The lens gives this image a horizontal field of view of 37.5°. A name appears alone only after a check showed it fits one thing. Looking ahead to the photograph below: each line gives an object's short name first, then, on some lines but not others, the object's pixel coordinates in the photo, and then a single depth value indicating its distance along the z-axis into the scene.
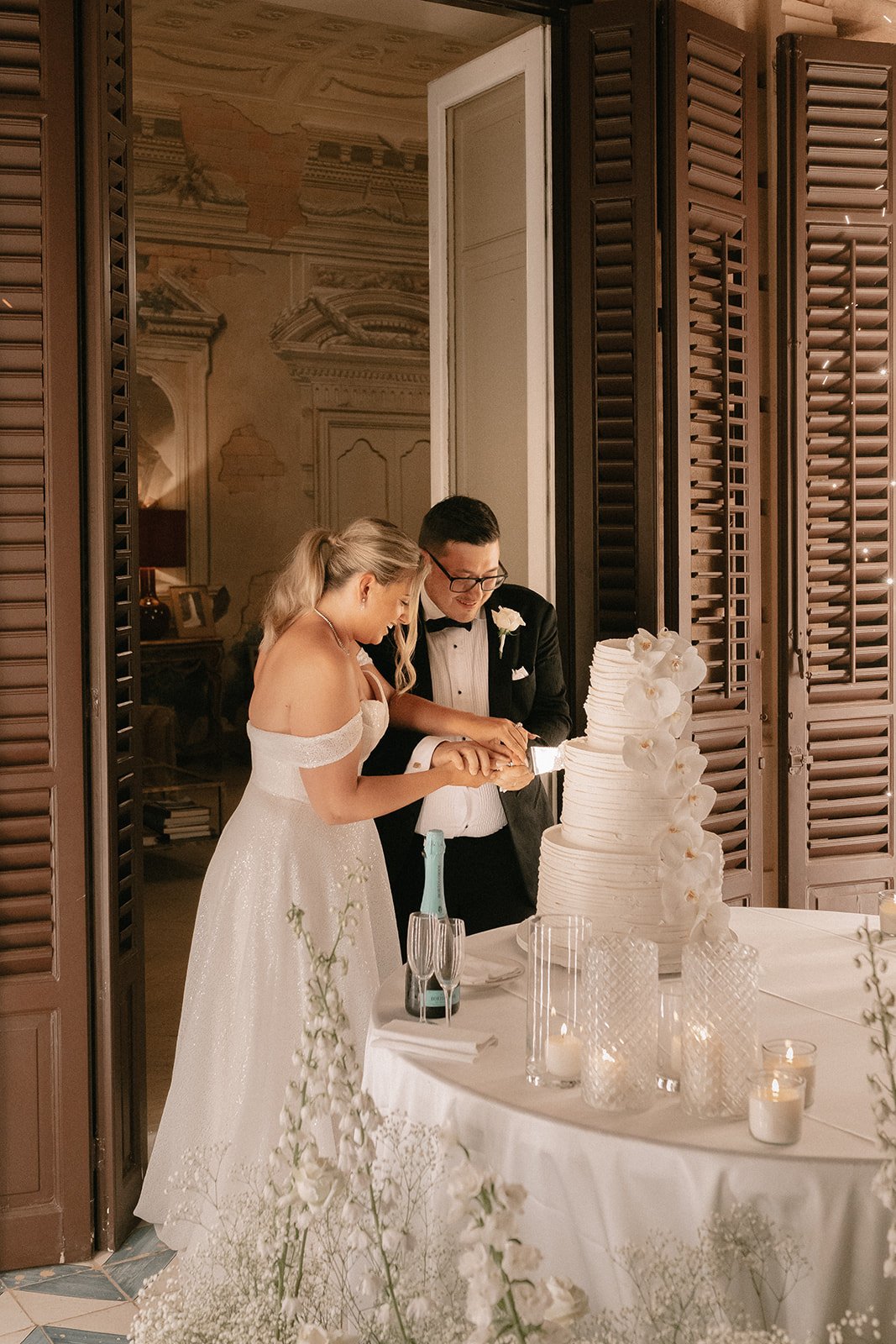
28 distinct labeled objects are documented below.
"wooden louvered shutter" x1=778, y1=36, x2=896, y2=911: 3.80
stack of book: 7.38
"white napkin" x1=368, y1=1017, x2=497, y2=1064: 1.89
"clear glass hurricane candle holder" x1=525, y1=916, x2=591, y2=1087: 1.80
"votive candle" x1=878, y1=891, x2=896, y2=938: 2.43
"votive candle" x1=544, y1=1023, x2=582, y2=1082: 1.79
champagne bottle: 2.03
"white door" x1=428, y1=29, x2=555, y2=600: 3.72
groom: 3.11
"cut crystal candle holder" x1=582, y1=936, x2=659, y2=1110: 1.71
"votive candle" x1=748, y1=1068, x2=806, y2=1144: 1.59
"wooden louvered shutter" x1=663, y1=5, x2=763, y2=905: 3.56
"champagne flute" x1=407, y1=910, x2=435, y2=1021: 1.94
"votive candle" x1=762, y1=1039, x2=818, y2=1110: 1.69
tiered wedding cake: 2.07
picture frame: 9.48
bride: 2.74
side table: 9.34
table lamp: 9.07
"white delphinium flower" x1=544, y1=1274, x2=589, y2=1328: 1.07
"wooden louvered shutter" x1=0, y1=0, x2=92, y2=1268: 2.94
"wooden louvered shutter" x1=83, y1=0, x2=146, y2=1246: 2.98
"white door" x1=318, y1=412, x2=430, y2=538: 9.96
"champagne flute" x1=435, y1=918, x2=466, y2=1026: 1.94
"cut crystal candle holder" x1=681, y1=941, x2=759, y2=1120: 1.69
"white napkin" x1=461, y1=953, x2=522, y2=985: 2.18
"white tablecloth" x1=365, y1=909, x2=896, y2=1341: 1.55
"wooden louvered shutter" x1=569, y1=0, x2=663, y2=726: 3.52
